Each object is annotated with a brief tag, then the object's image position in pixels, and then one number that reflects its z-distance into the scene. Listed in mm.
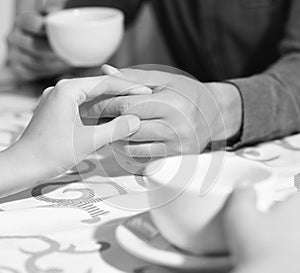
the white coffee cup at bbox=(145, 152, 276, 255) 577
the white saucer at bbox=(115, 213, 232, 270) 576
